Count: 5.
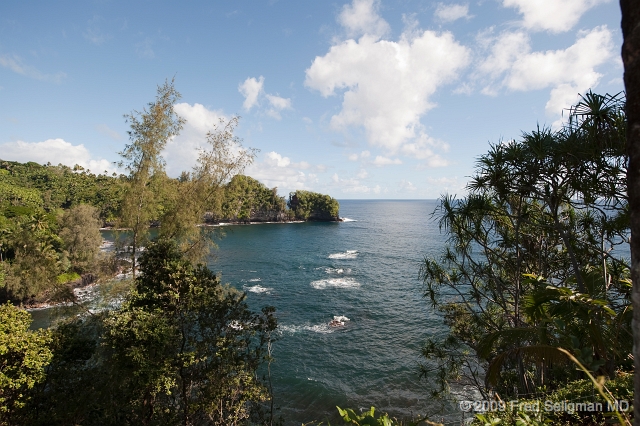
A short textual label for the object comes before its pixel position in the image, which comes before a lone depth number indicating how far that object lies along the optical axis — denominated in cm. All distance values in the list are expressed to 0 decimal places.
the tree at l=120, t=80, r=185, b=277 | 1064
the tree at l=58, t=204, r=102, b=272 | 2955
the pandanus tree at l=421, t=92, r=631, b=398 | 380
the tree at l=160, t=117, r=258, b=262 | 1130
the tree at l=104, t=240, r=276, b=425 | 747
